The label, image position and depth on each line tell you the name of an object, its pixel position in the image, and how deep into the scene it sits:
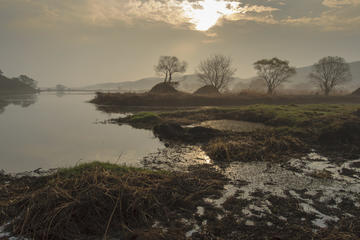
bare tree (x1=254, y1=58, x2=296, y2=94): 63.94
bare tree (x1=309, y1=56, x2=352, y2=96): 65.75
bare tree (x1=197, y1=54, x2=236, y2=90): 72.56
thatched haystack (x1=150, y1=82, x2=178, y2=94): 57.75
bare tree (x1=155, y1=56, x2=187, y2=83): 73.81
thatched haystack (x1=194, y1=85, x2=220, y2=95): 60.22
